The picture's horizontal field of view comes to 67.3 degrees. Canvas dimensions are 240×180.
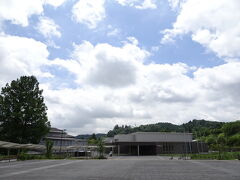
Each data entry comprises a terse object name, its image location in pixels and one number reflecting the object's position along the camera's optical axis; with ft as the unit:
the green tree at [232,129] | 251.45
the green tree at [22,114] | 110.86
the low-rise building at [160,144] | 167.35
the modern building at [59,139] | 210.45
